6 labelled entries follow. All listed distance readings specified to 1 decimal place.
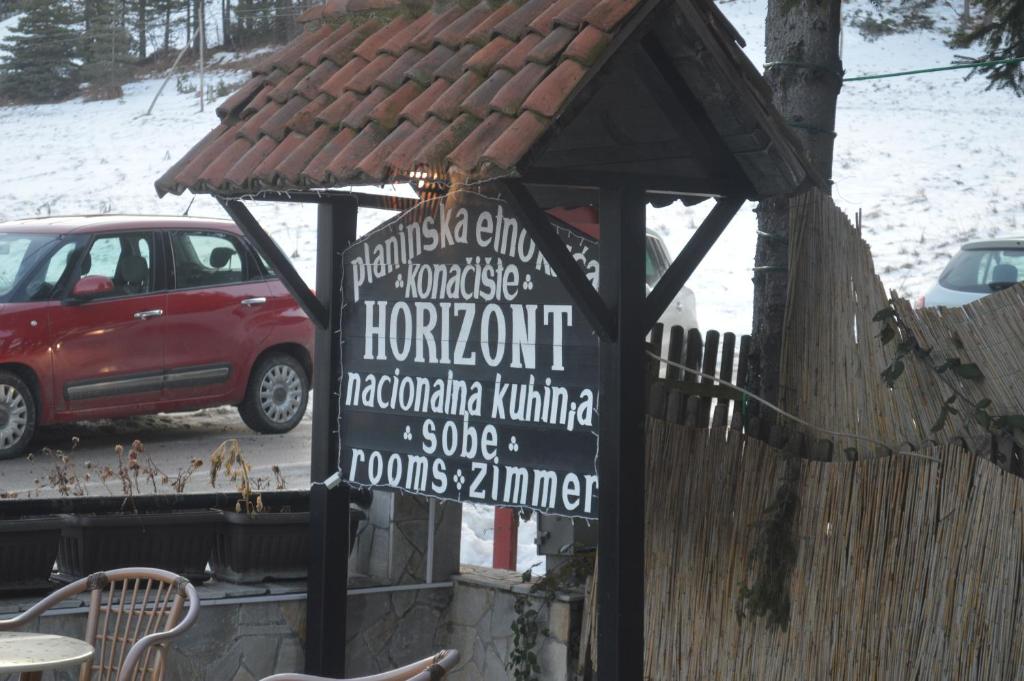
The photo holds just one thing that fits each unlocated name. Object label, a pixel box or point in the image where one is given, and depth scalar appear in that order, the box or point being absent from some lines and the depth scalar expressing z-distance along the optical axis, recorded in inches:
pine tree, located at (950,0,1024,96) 244.3
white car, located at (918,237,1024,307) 469.2
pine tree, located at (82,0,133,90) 1601.9
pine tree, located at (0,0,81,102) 1605.6
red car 370.3
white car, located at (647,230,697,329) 490.0
